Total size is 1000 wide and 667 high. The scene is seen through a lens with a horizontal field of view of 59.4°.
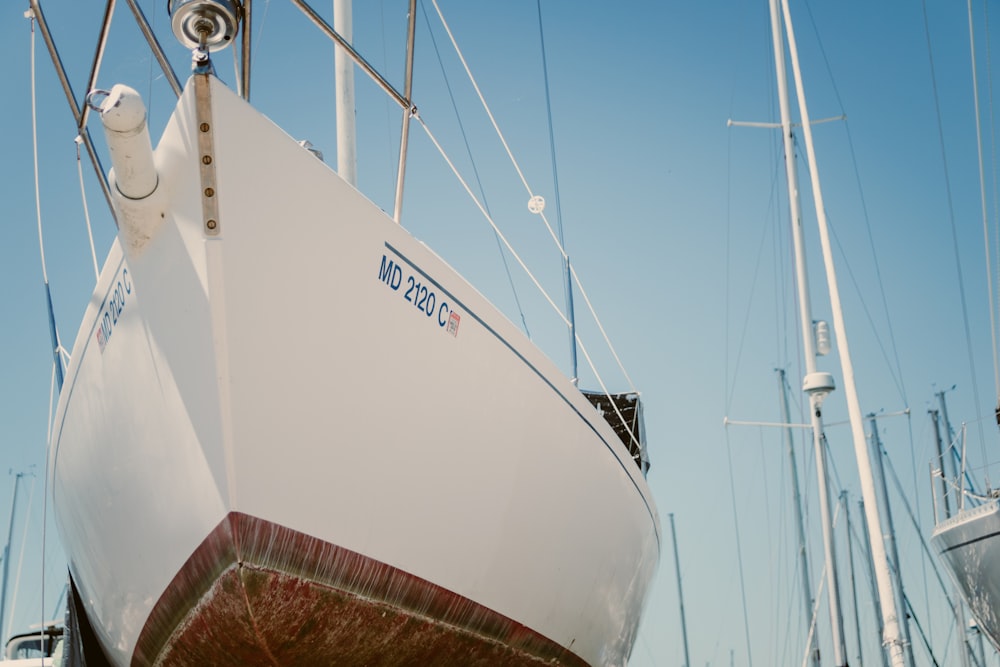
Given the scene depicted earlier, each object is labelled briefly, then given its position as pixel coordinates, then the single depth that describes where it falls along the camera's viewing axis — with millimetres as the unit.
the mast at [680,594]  21588
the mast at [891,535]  14594
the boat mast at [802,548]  12781
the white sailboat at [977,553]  8961
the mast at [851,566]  15352
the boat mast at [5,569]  20512
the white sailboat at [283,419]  3357
